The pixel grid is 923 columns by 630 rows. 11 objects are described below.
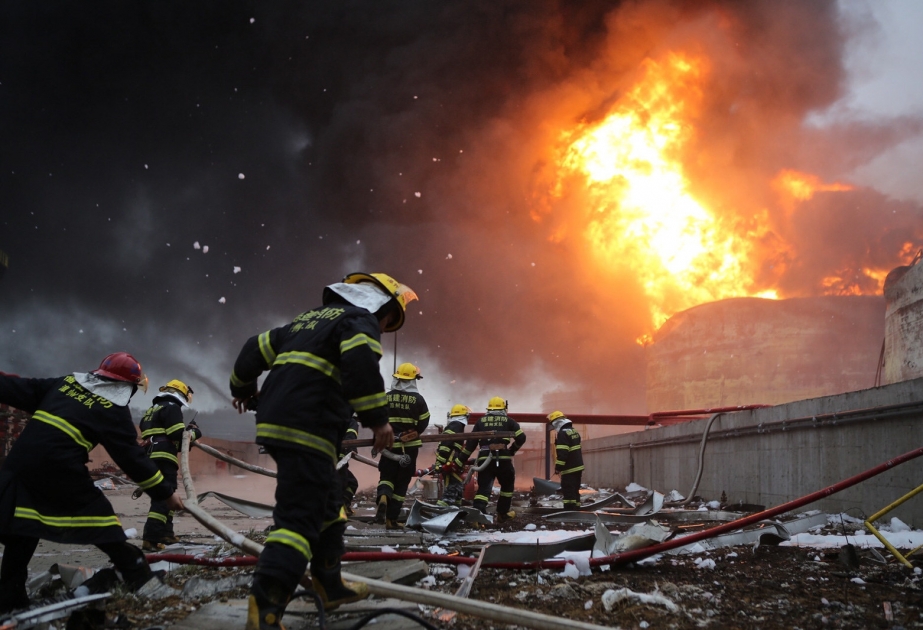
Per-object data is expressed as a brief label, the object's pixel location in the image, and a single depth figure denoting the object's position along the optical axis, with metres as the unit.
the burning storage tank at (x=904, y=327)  17.97
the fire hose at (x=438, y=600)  2.38
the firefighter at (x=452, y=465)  8.69
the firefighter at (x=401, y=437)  7.04
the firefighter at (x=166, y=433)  5.69
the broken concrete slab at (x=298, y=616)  2.85
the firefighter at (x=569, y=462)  9.07
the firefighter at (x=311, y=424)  2.50
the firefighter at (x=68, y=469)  3.14
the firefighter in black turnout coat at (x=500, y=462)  8.29
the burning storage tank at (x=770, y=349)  30.25
